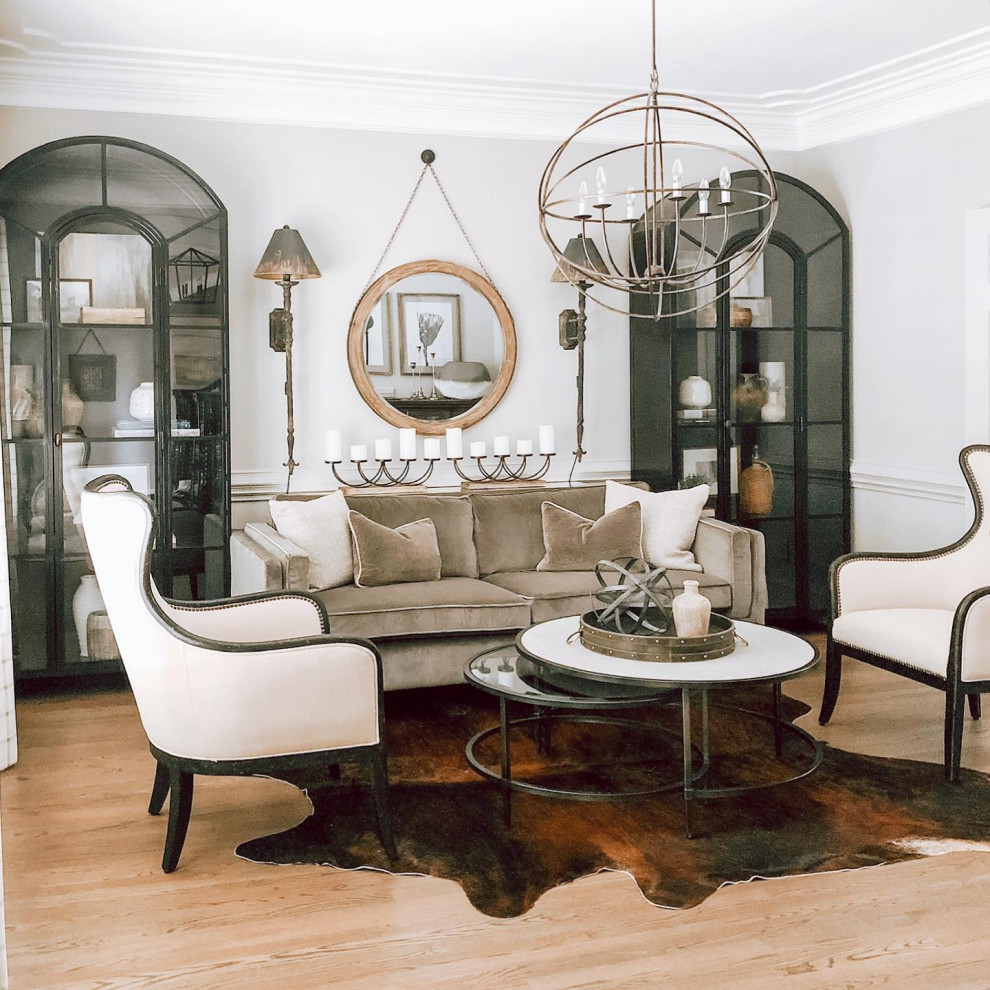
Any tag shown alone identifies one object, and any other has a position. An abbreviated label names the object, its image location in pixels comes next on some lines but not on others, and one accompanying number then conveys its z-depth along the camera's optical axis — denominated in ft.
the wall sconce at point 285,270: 15.16
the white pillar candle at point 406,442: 16.17
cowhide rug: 9.13
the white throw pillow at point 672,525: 15.40
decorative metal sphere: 10.86
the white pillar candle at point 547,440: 16.72
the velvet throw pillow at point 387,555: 14.21
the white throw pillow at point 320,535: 14.11
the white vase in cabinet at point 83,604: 14.51
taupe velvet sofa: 13.32
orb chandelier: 16.57
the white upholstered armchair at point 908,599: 11.89
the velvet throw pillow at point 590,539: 15.23
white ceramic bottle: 10.42
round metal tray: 10.24
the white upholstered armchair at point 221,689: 8.98
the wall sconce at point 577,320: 16.55
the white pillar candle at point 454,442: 16.35
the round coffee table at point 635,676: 9.75
